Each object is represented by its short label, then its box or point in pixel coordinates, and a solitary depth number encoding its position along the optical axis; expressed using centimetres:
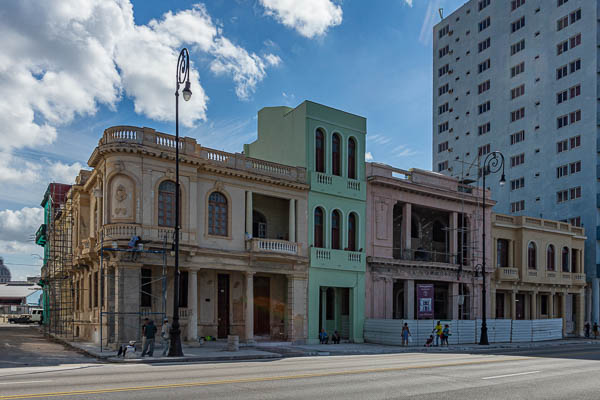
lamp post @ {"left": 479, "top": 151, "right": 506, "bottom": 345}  3384
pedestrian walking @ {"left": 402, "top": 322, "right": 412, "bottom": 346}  3133
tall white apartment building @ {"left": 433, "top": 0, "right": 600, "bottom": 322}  5372
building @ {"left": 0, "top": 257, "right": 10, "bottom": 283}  15925
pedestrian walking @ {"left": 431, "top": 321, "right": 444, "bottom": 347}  3234
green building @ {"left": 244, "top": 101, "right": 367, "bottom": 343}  3325
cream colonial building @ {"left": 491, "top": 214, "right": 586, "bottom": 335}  4559
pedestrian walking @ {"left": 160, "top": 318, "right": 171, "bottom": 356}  2208
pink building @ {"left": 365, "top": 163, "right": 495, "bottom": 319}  3594
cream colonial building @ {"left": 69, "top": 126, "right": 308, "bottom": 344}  2595
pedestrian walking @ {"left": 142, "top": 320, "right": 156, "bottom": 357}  2150
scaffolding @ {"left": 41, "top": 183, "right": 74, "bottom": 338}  3703
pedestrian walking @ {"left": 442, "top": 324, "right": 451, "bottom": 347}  3231
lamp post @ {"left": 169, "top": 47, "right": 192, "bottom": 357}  2150
